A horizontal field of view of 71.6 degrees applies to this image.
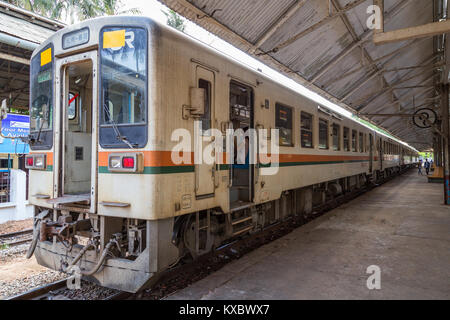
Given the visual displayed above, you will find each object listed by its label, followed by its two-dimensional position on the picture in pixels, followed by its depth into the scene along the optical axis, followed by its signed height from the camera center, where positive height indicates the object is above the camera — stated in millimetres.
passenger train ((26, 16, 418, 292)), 3270 +191
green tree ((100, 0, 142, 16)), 20359 +10552
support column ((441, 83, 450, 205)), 9656 +889
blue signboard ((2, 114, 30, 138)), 9586 +1330
